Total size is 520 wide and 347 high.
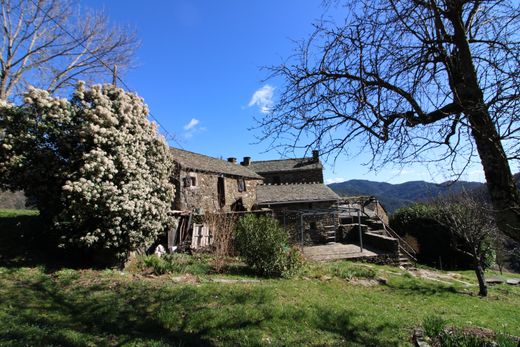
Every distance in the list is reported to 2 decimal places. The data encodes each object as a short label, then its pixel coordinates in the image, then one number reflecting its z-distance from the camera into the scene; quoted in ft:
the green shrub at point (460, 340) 15.88
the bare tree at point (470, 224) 41.99
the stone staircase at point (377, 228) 75.20
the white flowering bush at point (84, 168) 26.35
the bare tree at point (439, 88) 11.55
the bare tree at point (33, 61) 53.36
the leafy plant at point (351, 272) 39.53
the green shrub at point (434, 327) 18.26
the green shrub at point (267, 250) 35.65
